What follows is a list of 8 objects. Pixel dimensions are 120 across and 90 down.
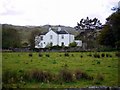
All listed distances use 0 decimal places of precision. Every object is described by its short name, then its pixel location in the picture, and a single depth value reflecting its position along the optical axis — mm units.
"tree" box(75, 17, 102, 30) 106338
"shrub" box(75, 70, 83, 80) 16722
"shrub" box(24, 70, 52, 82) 15719
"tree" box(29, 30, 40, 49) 89244
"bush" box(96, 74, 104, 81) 16750
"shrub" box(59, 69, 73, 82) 15859
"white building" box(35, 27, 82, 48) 98875
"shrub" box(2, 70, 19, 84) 14285
